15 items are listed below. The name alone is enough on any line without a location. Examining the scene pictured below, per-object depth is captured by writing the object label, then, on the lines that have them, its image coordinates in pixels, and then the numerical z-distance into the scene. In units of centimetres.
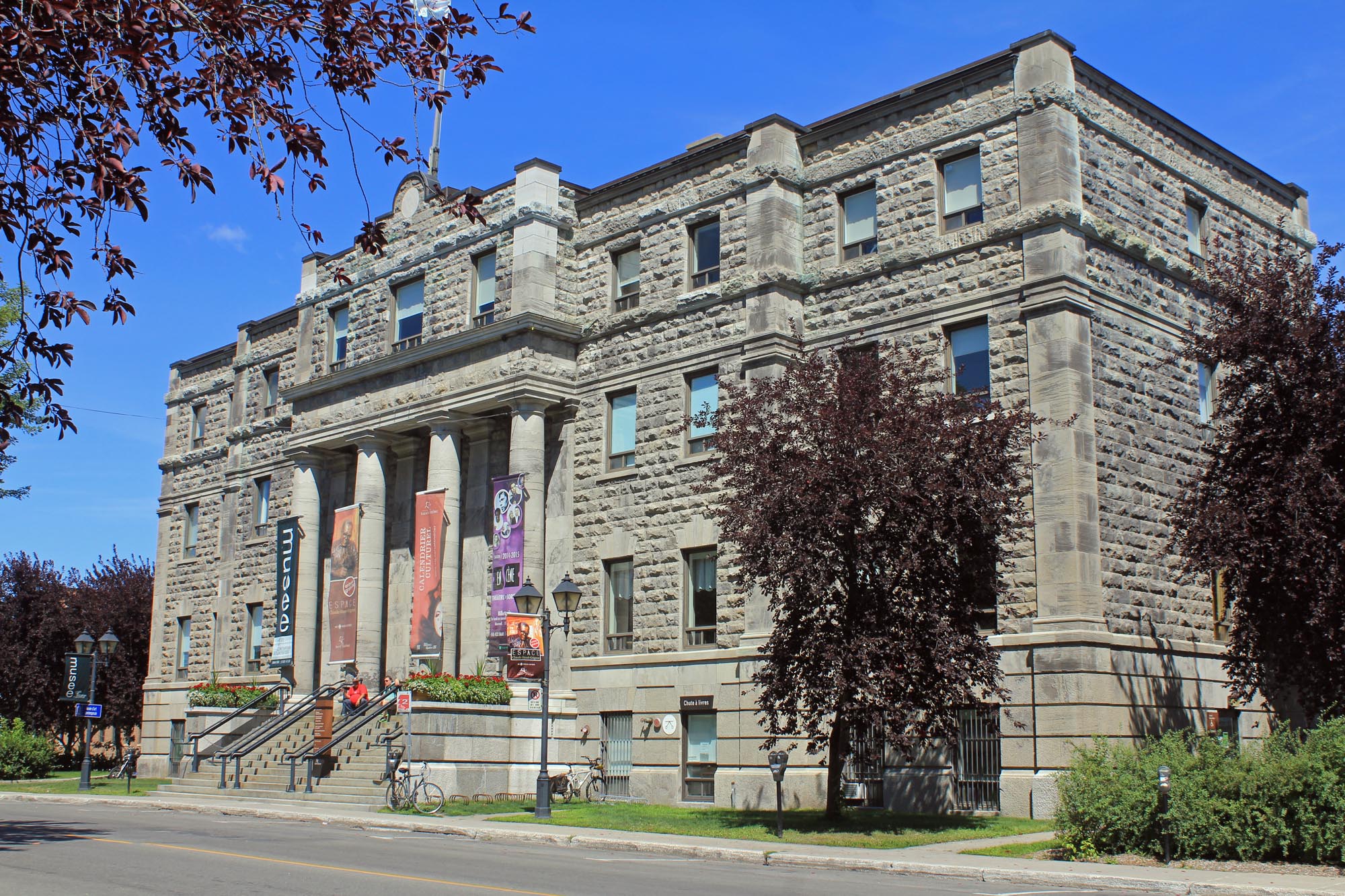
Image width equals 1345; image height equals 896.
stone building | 2402
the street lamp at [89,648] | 3638
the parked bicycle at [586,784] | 2972
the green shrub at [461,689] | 2928
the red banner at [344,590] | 3659
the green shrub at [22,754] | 4575
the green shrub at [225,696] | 3788
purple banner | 3172
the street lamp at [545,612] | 2497
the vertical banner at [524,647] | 2948
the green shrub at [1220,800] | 1570
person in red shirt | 3334
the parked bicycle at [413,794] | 2620
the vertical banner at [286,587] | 3925
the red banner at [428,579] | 3325
